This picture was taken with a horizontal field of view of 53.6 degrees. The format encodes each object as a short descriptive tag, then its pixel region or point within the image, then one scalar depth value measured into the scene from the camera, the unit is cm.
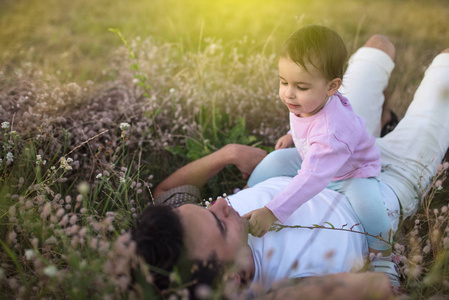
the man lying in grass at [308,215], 69
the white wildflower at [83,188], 61
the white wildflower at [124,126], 94
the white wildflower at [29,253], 63
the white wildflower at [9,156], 89
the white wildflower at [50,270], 57
